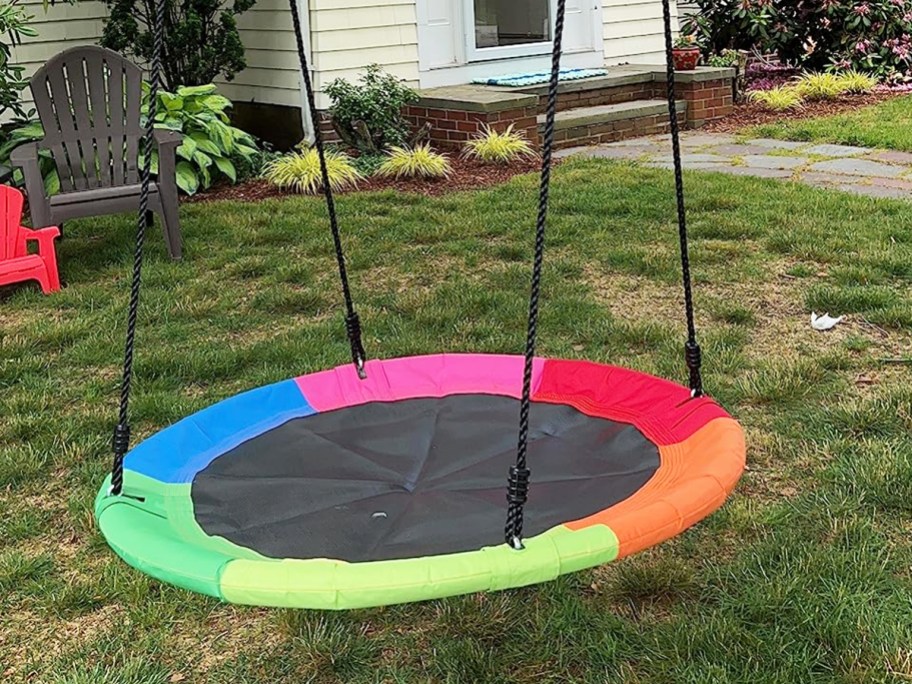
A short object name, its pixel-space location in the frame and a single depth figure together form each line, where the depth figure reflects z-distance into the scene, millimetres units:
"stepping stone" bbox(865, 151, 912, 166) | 6305
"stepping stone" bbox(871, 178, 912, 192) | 5641
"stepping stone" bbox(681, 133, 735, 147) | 7293
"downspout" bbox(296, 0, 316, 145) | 7023
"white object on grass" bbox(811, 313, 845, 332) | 3801
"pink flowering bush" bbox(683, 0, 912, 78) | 9352
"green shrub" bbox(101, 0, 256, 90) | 6660
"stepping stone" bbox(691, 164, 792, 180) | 6109
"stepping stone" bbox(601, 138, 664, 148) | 7530
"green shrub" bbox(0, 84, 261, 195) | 6086
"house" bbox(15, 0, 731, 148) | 7102
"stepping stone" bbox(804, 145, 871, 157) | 6617
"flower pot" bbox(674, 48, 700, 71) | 8078
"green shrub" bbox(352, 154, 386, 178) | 6689
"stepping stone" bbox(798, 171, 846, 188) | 5848
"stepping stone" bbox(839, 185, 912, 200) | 5469
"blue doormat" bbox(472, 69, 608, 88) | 7672
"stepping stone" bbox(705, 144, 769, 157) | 6852
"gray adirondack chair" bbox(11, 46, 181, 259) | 4953
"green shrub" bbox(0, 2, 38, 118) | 5379
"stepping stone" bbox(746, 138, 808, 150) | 6953
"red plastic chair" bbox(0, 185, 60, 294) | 4520
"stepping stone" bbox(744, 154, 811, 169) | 6379
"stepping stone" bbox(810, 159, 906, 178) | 6020
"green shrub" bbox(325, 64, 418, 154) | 6977
